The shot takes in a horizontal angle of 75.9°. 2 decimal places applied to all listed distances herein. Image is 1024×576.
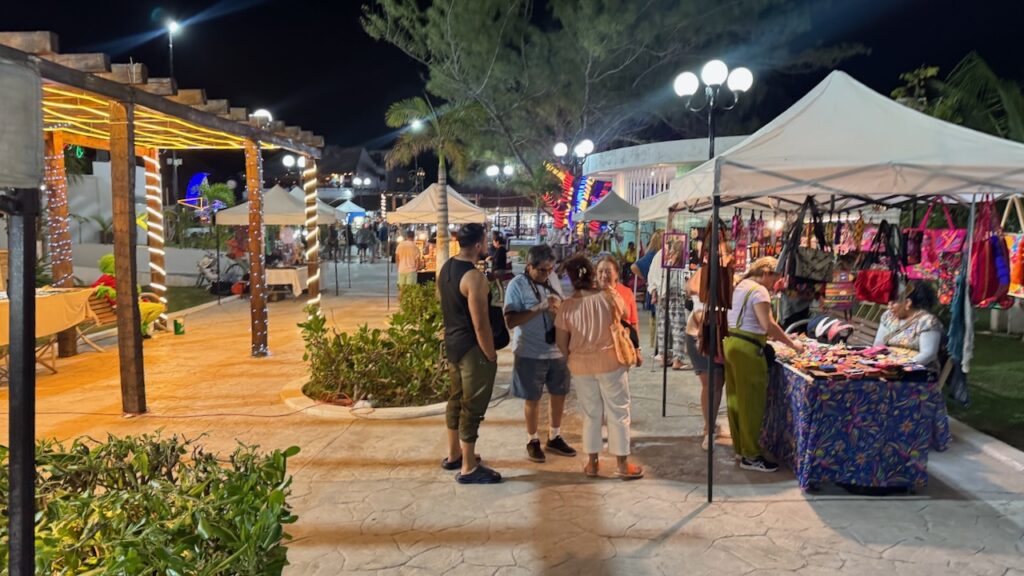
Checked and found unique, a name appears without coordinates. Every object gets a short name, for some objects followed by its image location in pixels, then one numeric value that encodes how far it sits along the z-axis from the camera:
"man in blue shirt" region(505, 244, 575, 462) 5.03
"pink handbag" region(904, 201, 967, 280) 5.69
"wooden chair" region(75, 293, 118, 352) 9.51
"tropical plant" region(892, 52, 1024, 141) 9.38
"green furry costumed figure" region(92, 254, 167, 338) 9.96
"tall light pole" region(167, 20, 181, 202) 20.92
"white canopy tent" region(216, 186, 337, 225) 15.98
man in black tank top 4.52
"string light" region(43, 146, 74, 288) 9.60
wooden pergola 5.84
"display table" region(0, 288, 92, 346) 7.75
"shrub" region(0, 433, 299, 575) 2.29
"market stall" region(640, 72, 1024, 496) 4.35
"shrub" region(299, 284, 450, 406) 6.81
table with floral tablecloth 4.49
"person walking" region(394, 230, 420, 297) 14.34
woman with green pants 4.92
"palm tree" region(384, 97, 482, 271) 14.80
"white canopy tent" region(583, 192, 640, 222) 15.05
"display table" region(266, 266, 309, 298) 16.67
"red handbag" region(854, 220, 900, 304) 6.04
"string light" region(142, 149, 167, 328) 11.68
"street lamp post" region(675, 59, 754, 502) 4.62
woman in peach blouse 4.69
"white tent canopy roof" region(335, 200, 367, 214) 26.99
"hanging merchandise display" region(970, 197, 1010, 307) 5.26
